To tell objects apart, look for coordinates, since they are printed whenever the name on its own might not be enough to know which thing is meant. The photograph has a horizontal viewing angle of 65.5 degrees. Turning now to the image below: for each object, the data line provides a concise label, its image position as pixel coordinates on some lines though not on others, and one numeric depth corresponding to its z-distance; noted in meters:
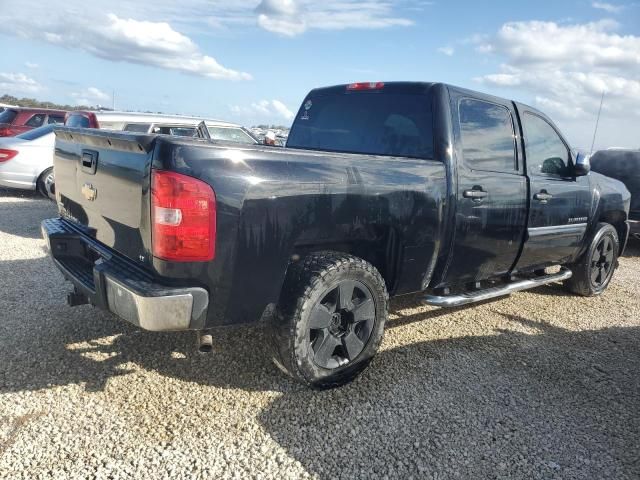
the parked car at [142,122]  8.63
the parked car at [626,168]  8.41
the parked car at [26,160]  9.23
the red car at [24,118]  12.41
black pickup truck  2.46
